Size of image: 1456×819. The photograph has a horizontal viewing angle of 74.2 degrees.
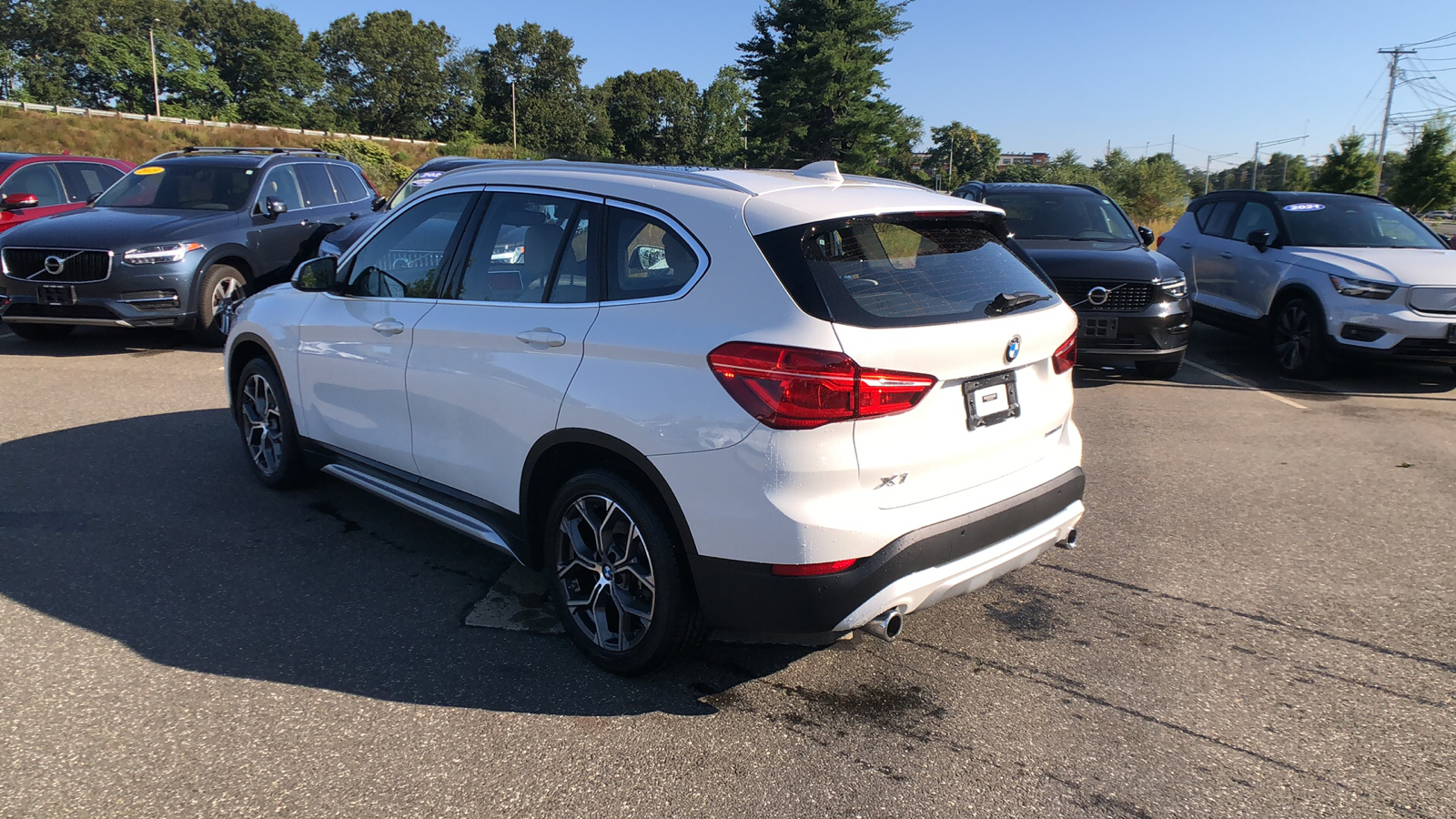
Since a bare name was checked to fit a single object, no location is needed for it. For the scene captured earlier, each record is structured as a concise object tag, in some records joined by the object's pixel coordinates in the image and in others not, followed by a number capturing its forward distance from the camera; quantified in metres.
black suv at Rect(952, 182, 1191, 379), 8.48
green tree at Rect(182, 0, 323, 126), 105.38
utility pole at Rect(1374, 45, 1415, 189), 63.56
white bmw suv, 2.91
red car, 11.60
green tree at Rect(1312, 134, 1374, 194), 42.63
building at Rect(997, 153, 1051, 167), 138.76
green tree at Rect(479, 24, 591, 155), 123.38
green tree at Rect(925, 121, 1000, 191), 115.38
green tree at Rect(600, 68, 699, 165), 116.62
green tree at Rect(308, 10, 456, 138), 117.19
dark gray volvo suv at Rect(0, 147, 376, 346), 9.09
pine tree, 53.62
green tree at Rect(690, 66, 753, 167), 111.12
